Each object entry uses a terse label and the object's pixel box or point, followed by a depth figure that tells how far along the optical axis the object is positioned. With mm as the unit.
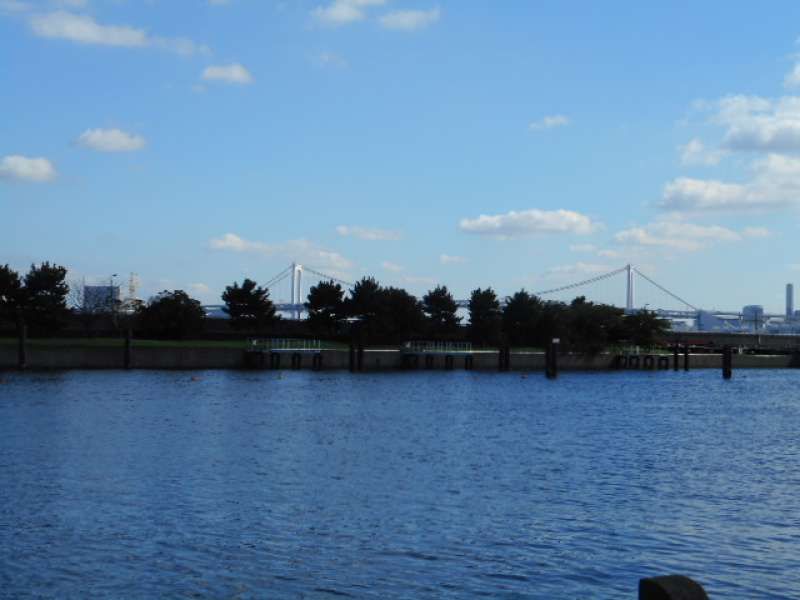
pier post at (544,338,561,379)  101312
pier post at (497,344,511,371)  116875
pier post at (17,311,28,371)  83312
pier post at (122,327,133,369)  90375
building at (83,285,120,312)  126438
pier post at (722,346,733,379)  118875
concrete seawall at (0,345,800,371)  88062
